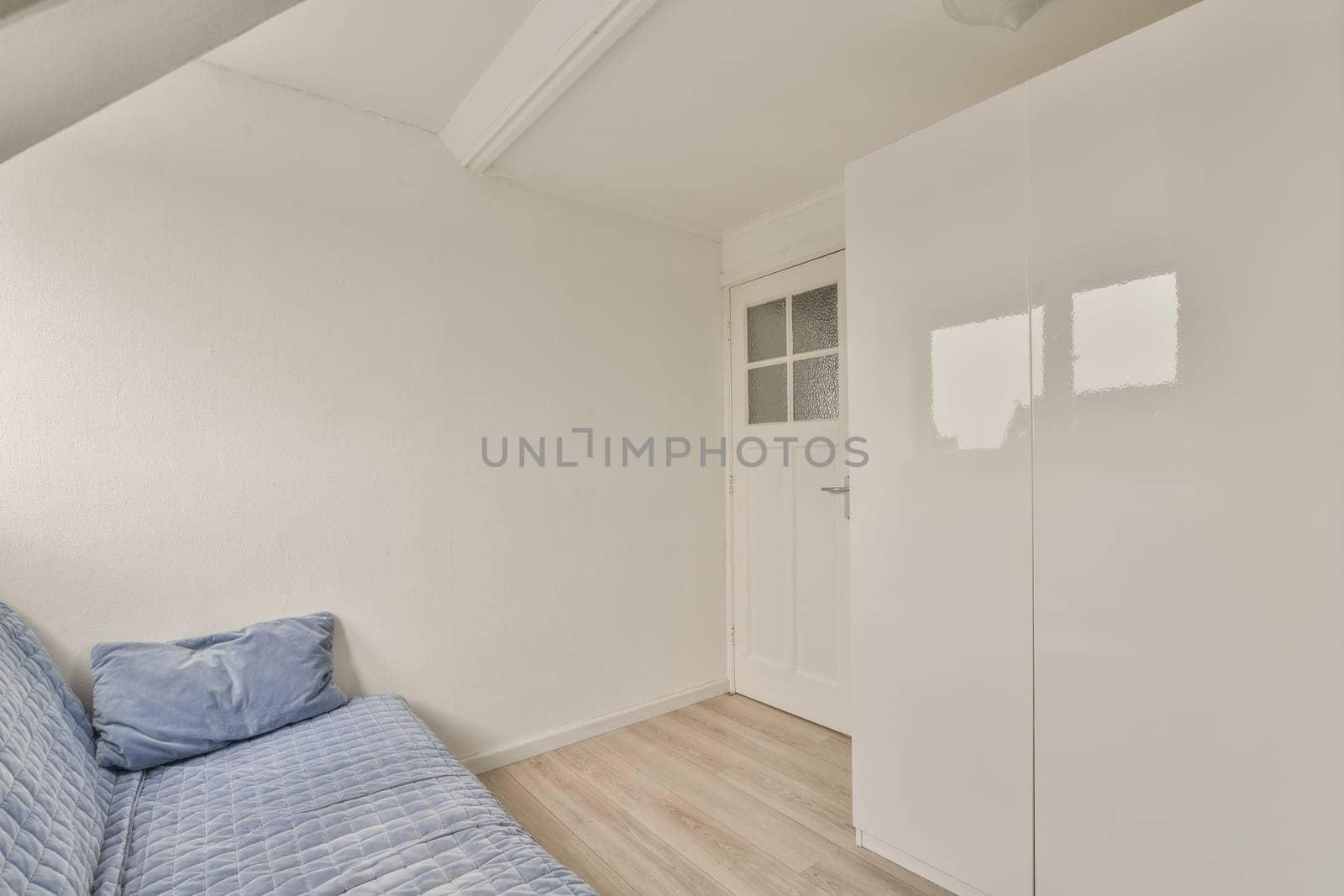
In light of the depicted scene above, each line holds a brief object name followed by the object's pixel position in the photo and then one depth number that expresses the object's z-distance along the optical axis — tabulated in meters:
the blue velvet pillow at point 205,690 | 1.65
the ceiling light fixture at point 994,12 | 1.56
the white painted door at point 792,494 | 2.82
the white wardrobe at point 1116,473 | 1.17
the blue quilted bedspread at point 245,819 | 1.21
